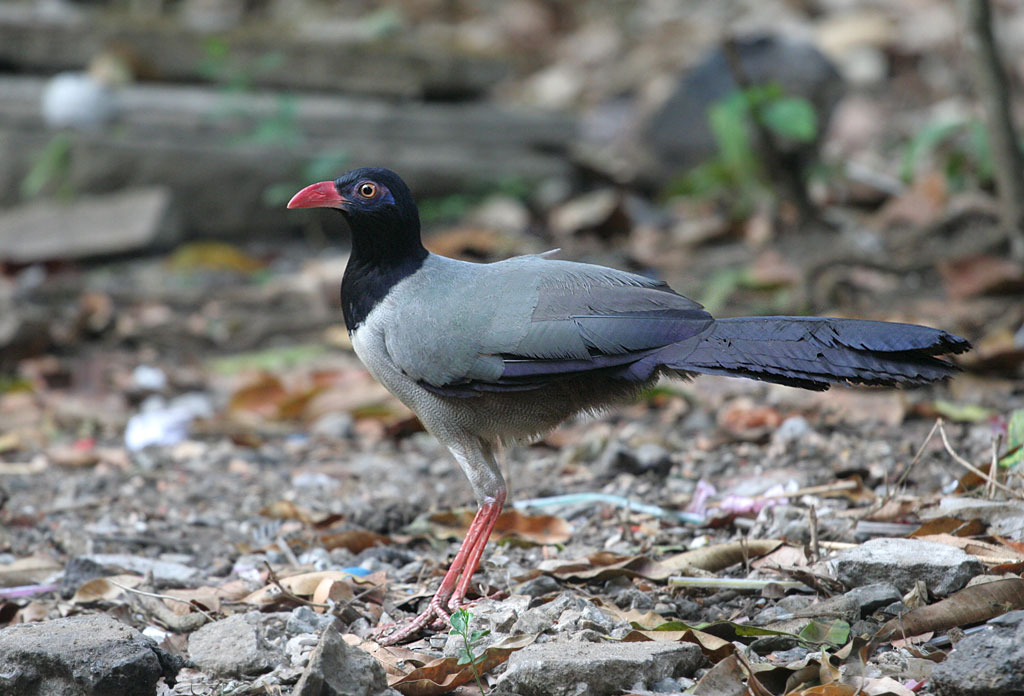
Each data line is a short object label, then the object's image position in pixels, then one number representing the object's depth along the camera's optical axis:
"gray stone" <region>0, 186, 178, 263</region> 17.19
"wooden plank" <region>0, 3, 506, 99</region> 18.53
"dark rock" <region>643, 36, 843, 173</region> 17.41
